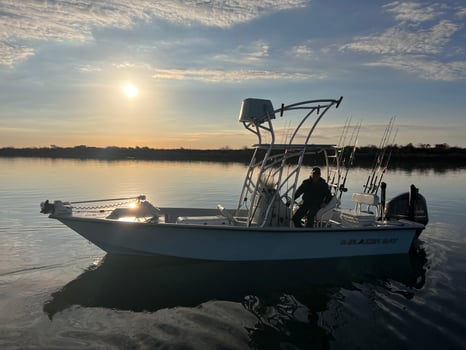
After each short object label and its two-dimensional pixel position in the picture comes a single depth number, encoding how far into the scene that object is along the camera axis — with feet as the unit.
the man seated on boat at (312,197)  28.68
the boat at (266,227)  26.53
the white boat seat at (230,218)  29.66
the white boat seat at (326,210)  28.68
